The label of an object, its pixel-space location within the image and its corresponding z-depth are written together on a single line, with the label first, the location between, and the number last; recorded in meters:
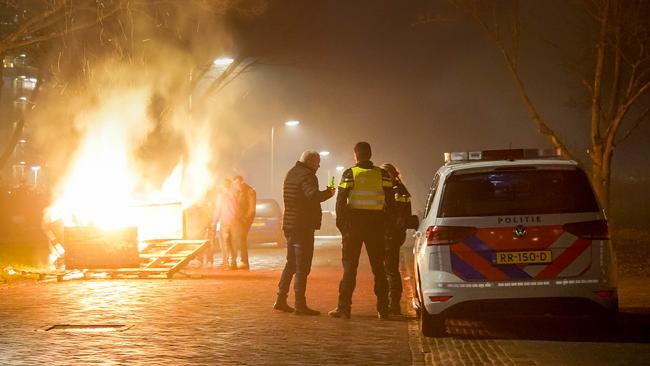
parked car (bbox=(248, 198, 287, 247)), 29.73
